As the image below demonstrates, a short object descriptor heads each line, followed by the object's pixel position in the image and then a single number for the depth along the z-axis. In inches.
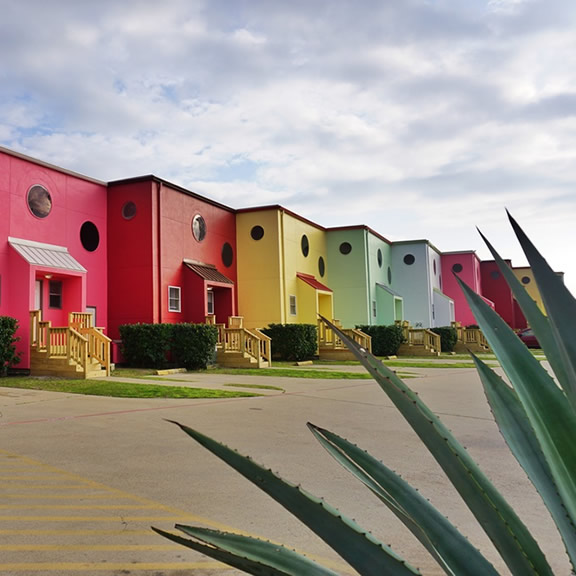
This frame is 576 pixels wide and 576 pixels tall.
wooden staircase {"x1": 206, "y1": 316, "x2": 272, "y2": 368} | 735.1
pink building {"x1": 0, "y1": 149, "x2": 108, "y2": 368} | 605.6
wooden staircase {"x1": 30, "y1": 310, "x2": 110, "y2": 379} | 560.4
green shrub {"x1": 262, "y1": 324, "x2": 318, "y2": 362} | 860.6
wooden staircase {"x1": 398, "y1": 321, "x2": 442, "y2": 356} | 1120.2
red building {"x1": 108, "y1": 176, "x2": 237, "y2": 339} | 757.3
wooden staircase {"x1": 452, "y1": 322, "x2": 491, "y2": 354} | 1269.7
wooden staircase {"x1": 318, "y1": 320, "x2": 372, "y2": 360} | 937.5
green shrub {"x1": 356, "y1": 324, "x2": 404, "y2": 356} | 1056.2
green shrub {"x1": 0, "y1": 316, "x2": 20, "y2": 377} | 557.0
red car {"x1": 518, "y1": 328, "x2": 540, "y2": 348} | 1232.8
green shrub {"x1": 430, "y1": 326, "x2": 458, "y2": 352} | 1220.5
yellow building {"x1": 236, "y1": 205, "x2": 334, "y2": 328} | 961.5
